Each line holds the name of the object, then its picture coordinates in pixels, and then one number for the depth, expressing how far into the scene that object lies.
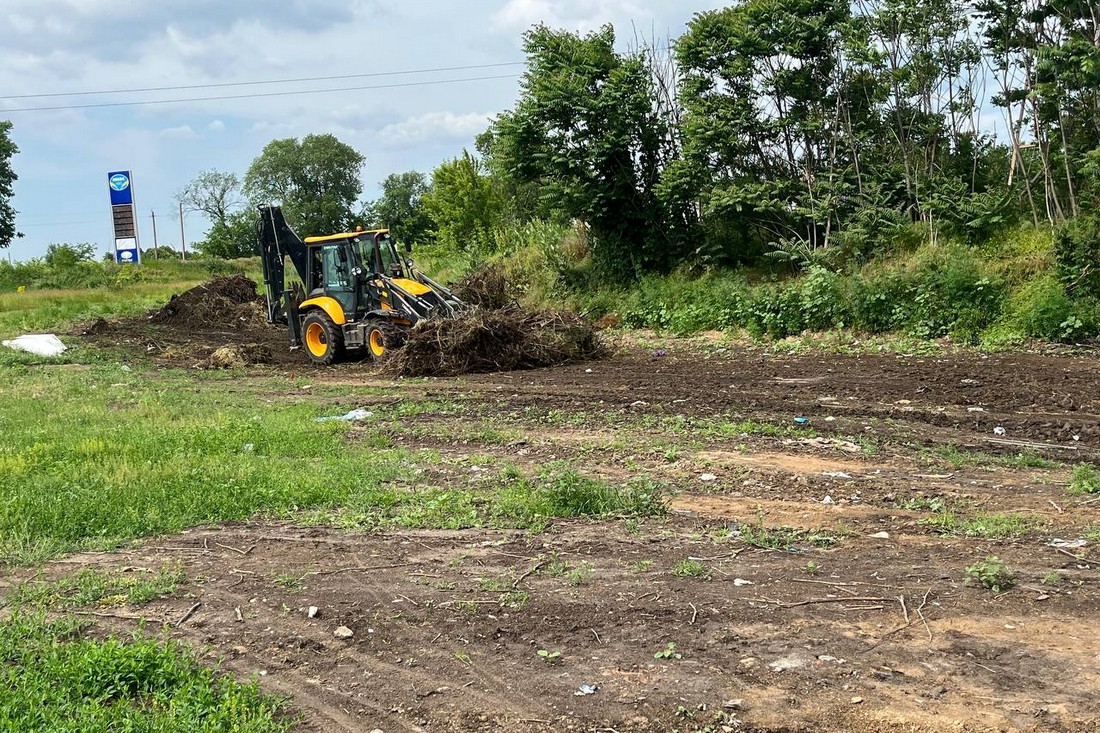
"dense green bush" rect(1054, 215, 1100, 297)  14.03
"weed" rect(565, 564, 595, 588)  5.11
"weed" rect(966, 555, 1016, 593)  4.78
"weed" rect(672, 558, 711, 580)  5.14
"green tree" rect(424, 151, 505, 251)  40.28
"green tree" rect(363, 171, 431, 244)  83.44
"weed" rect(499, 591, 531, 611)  4.81
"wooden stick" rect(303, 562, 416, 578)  5.40
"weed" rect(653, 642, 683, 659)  4.19
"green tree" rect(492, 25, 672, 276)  20.52
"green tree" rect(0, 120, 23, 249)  62.56
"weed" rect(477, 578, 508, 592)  5.04
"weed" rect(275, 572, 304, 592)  5.18
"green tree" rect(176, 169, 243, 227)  87.31
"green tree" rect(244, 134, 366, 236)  86.75
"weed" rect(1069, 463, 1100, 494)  6.59
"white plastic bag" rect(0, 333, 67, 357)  18.69
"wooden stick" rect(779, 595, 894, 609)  4.69
